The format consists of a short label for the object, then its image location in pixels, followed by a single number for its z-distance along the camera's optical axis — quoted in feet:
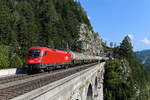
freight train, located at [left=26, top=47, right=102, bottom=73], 67.41
